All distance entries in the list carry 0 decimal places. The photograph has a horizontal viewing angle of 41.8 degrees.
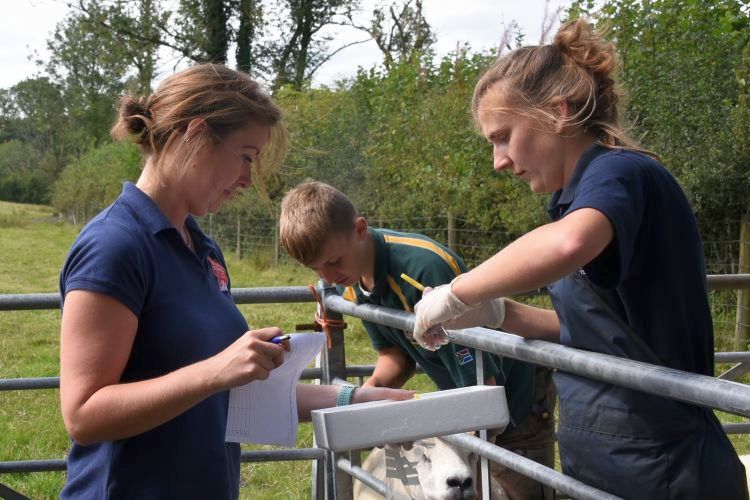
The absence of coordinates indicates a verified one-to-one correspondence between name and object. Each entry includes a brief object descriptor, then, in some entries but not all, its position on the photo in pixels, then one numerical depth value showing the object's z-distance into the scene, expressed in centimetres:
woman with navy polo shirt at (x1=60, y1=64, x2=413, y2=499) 170
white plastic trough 158
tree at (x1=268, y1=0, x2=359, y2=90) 3052
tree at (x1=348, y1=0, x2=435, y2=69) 2542
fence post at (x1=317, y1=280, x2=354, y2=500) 299
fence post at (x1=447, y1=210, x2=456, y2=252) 1230
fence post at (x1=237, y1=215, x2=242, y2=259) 1991
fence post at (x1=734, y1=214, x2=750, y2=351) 829
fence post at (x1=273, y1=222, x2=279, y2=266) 1811
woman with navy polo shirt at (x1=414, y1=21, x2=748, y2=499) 168
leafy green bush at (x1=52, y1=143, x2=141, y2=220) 3067
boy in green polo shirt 293
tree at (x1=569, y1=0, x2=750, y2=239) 834
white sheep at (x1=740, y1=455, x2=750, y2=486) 379
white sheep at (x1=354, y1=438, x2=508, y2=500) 231
